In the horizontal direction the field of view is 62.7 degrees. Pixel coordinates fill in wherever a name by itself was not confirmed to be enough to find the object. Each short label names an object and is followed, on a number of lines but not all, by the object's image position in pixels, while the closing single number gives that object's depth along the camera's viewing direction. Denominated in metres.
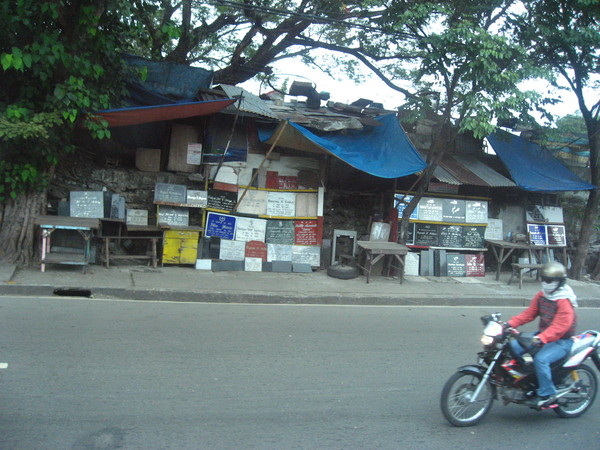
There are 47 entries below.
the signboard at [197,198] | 10.46
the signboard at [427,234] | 11.95
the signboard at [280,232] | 11.18
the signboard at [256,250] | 10.95
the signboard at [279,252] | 11.10
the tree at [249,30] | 13.34
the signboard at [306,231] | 11.30
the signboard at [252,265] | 10.84
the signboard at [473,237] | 12.24
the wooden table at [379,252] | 10.39
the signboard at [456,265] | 12.00
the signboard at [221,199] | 10.80
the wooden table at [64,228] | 8.66
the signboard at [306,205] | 11.30
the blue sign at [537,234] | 12.83
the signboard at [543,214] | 13.06
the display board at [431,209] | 11.98
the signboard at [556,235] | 13.06
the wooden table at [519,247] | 11.80
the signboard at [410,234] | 11.89
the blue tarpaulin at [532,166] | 12.20
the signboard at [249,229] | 10.98
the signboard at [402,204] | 11.71
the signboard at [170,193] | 10.28
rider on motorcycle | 4.10
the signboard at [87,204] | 9.75
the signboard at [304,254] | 11.23
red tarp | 8.75
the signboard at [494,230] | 12.63
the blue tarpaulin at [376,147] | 10.14
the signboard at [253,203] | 11.05
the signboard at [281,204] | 11.20
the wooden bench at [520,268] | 11.01
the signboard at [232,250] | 10.84
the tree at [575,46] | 10.75
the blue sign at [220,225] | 10.74
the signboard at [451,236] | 12.11
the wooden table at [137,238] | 9.73
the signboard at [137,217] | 10.47
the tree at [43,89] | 8.13
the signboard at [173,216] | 10.41
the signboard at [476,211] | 12.29
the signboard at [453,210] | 12.16
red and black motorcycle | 4.07
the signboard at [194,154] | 10.85
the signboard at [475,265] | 12.14
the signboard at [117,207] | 10.20
